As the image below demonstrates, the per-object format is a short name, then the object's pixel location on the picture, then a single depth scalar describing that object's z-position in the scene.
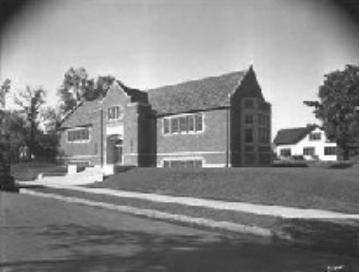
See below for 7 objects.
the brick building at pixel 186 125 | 36.34
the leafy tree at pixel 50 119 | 74.19
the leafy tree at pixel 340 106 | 56.78
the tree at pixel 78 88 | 83.06
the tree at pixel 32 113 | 70.06
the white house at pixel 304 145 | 81.12
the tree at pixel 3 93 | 61.84
